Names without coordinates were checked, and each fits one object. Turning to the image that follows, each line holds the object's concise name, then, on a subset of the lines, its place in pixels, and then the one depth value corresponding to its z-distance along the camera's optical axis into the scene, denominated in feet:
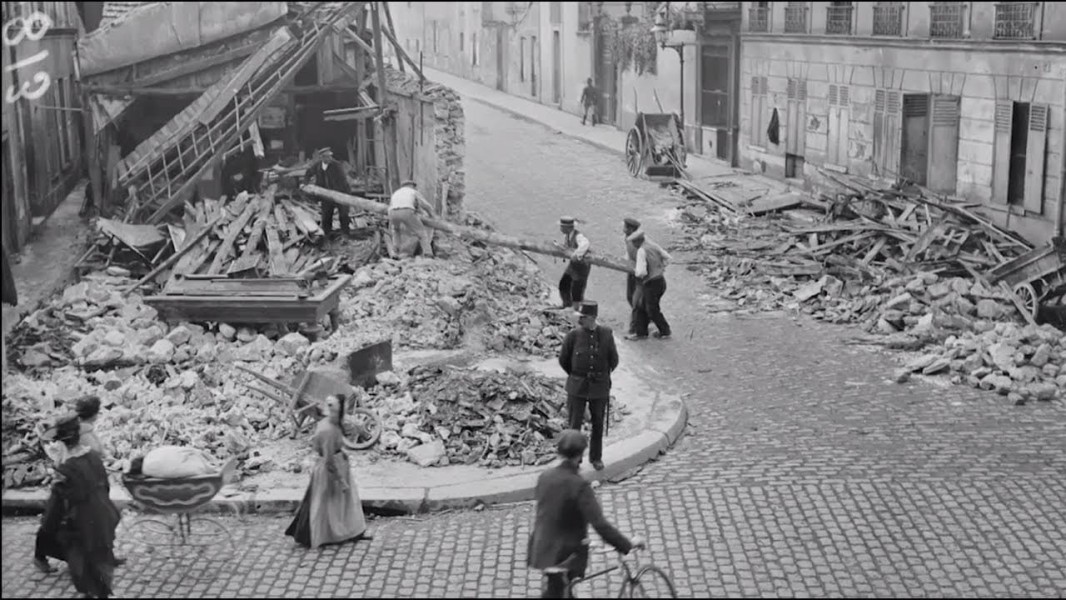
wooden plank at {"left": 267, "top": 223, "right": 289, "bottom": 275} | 61.56
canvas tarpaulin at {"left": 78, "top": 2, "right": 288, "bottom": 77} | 81.87
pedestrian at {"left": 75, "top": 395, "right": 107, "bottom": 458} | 32.55
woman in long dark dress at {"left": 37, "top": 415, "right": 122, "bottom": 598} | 31.22
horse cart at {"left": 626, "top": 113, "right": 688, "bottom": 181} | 98.58
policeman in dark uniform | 40.60
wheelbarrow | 42.55
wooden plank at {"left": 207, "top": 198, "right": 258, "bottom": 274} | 61.31
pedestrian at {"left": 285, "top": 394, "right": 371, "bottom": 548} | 34.63
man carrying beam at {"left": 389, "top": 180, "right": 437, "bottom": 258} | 62.80
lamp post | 112.37
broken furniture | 52.34
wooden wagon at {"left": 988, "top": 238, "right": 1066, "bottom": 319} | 58.44
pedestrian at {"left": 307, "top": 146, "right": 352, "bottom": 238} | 68.56
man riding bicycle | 28.58
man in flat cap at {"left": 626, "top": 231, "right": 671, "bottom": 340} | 56.85
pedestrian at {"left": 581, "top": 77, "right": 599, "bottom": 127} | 139.64
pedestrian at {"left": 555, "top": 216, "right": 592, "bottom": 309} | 59.47
